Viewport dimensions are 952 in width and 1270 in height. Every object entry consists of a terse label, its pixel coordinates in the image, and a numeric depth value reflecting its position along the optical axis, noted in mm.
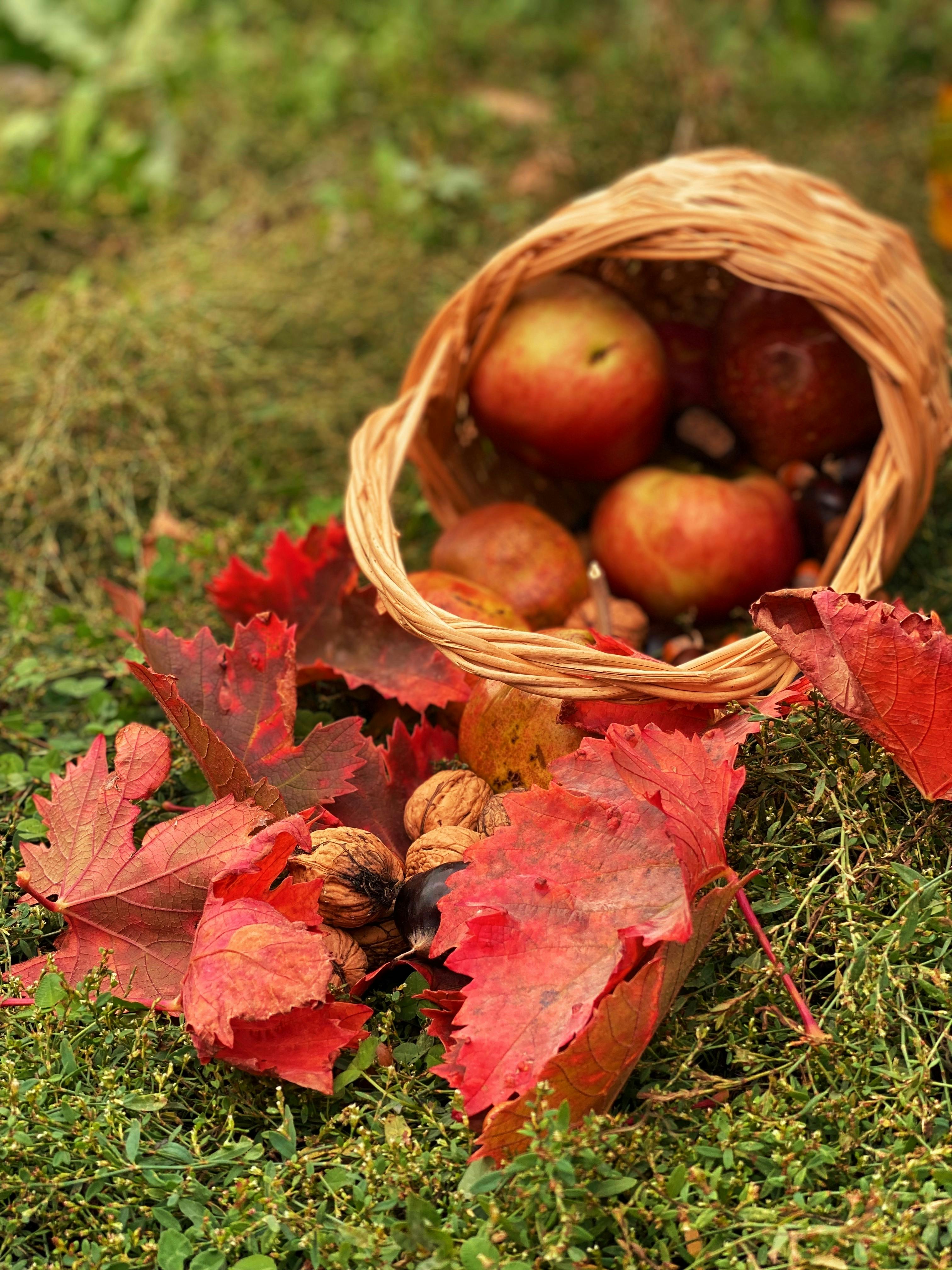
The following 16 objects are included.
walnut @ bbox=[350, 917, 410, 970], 879
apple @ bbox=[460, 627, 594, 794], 900
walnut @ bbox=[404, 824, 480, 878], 873
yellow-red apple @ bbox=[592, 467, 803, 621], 999
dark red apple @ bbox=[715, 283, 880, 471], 1018
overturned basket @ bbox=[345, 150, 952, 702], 951
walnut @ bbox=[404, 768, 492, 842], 895
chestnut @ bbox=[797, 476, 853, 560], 1020
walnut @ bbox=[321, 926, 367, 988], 863
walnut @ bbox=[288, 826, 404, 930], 866
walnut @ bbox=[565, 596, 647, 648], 991
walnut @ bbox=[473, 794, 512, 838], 885
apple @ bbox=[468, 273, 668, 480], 1004
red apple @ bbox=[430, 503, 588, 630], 995
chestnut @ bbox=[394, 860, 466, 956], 860
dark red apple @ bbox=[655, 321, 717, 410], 1054
